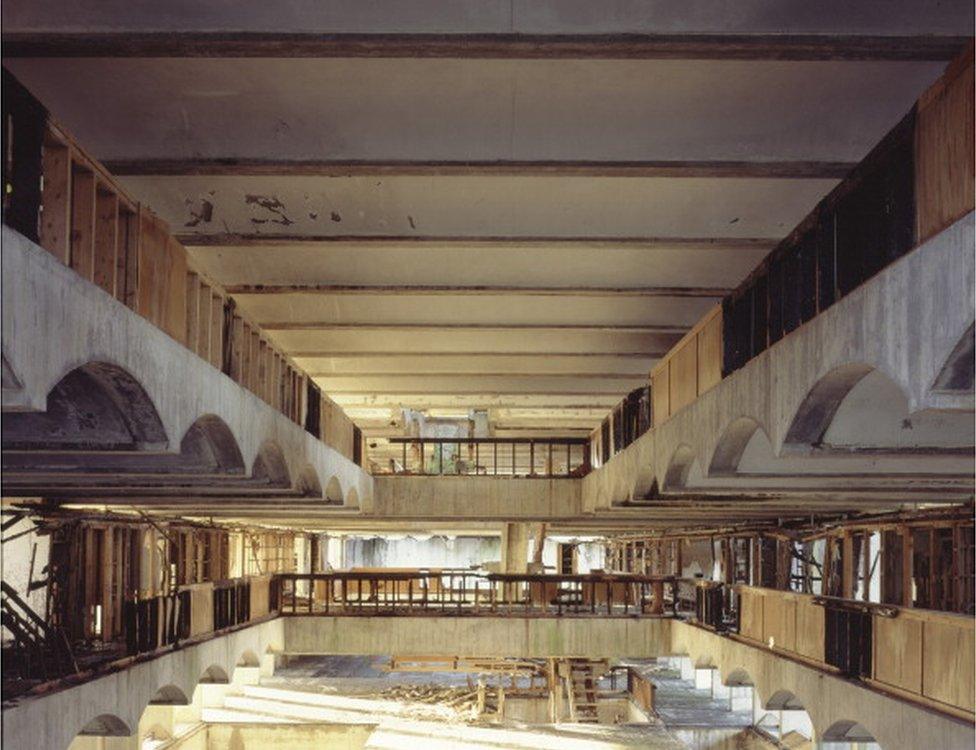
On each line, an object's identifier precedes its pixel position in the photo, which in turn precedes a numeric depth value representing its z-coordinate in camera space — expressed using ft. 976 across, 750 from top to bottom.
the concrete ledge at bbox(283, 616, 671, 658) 89.25
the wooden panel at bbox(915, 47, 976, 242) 20.29
